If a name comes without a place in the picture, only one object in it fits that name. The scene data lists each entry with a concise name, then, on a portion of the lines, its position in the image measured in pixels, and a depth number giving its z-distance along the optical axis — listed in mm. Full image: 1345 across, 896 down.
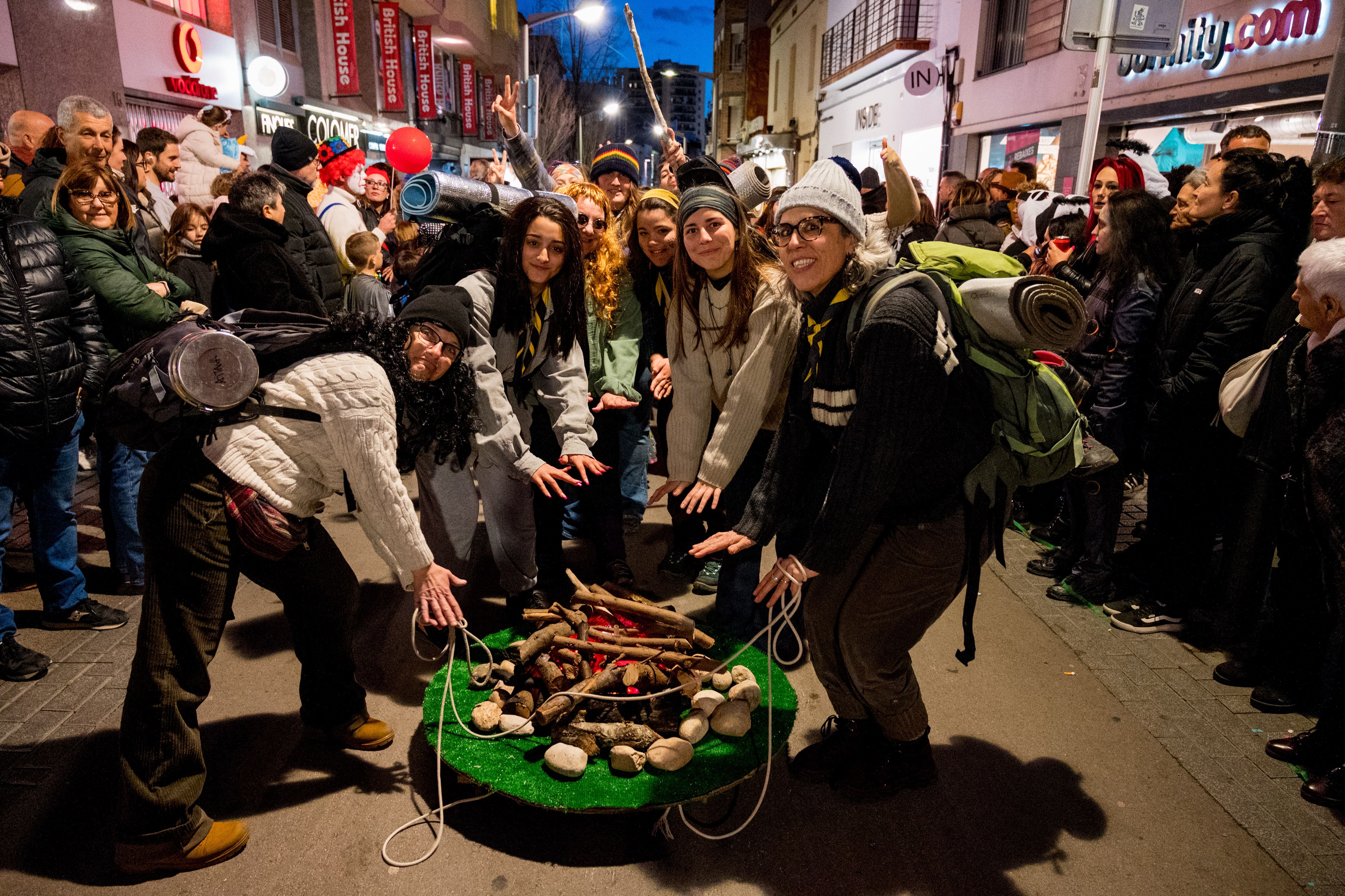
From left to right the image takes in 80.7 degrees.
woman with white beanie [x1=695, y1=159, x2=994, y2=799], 2176
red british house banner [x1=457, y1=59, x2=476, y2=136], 27859
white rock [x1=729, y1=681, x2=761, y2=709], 2875
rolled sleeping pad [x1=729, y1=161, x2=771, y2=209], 4680
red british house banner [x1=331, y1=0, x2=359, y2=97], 14758
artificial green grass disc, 2420
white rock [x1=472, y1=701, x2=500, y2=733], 2734
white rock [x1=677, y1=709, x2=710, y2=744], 2723
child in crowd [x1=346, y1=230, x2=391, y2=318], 5047
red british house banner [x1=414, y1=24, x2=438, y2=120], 21625
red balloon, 6832
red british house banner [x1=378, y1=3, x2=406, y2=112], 17859
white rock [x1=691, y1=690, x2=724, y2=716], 2824
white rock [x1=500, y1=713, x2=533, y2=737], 2727
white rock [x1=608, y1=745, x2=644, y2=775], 2539
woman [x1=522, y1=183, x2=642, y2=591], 3967
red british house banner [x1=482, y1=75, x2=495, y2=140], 30531
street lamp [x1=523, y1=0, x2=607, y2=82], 16672
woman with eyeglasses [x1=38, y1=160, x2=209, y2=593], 3684
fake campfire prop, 2639
